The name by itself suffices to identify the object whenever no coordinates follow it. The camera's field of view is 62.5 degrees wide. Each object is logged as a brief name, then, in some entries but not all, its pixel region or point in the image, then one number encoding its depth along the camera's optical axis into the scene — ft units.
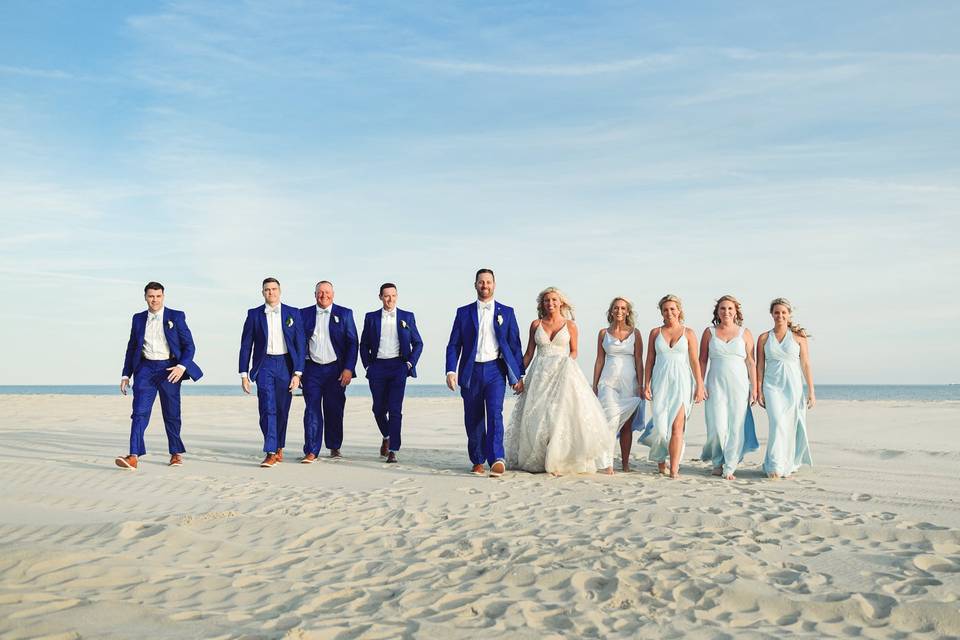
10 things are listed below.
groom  28.60
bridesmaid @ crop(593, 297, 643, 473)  29.53
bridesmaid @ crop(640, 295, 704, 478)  28.50
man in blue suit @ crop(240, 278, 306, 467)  31.50
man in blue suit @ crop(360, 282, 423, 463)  33.40
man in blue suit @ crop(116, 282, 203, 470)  30.17
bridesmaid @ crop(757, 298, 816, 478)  27.96
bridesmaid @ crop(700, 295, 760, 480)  28.17
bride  27.76
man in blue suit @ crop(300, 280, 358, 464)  33.37
